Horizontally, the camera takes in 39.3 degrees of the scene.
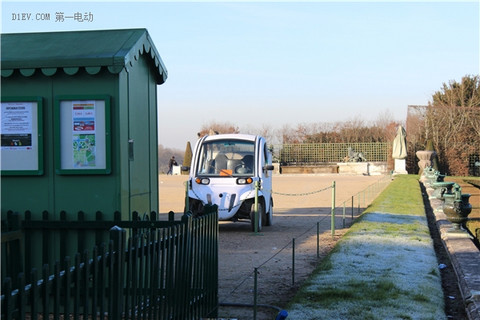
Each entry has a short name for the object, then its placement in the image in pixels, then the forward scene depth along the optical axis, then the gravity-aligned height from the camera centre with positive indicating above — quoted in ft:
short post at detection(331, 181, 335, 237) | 43.65 -4.47
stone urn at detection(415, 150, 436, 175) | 134.82 -0.32
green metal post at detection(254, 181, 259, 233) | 45.63 -3.30
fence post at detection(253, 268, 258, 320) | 20.01 -4.24
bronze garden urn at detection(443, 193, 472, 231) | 40.34 -3.39
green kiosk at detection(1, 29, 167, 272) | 20.52 +0.92
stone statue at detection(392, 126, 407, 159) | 143.43 +2.30
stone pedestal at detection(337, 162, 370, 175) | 156.76 -2.78
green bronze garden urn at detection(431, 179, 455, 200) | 49.57 -3.27
